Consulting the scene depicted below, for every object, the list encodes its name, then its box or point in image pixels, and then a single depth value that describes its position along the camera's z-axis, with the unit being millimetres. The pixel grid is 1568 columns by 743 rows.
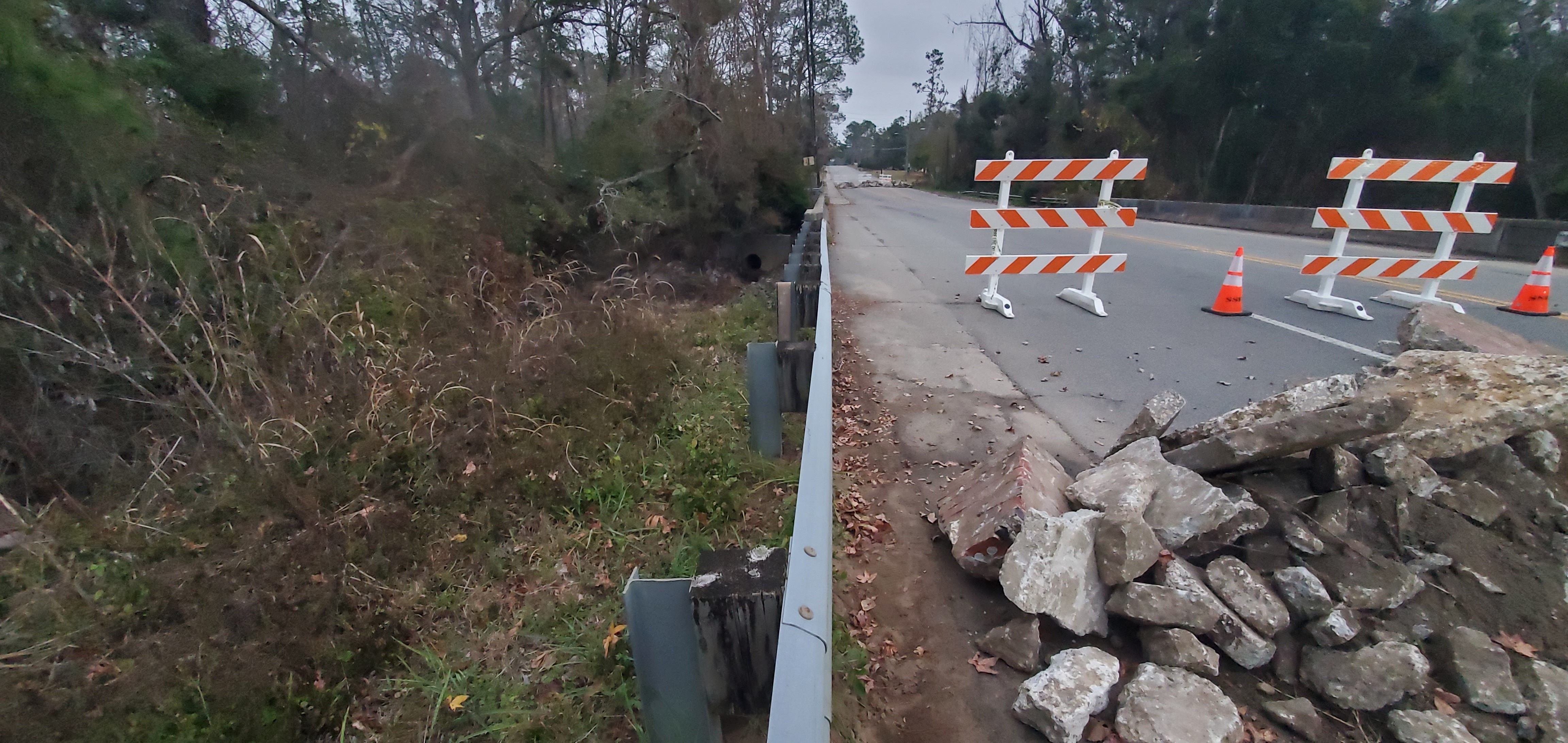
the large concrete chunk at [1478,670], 2219
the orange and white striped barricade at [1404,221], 7445
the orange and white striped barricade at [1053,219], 7340
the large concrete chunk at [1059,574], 2521
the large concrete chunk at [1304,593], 2471
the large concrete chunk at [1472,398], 3109
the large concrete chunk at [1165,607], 2385
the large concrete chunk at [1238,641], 2375
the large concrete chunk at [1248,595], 2441
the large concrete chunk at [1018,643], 2439
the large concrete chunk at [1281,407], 3266
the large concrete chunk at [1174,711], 2098
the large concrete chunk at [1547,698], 2135
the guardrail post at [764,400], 3484
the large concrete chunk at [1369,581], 2549
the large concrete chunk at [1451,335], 4594
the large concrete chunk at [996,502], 2826
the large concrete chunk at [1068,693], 2154
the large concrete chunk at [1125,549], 2516
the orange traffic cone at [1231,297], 7578
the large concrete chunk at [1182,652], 2295
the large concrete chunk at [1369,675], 2234
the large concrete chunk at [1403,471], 2979
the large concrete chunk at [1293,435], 2764
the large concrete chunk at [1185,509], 2730
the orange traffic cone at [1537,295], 7320
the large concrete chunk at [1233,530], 2742
